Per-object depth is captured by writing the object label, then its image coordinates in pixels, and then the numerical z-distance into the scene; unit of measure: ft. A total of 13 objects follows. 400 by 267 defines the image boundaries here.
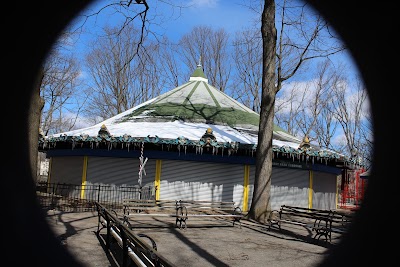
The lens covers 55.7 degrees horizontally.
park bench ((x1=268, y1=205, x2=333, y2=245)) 31.97
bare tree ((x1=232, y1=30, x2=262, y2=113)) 126.79
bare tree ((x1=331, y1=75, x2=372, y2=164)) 134.00
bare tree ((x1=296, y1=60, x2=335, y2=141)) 137.88
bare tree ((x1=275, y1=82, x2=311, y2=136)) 149.79
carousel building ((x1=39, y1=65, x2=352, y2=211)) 54.95
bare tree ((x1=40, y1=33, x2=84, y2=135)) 124.34
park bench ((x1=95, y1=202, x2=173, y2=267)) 13.64
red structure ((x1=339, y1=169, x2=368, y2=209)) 80.17
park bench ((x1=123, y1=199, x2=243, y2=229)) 35.15
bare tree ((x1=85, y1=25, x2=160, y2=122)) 130.11
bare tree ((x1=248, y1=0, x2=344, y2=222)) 42.91
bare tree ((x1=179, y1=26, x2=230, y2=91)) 138.51
